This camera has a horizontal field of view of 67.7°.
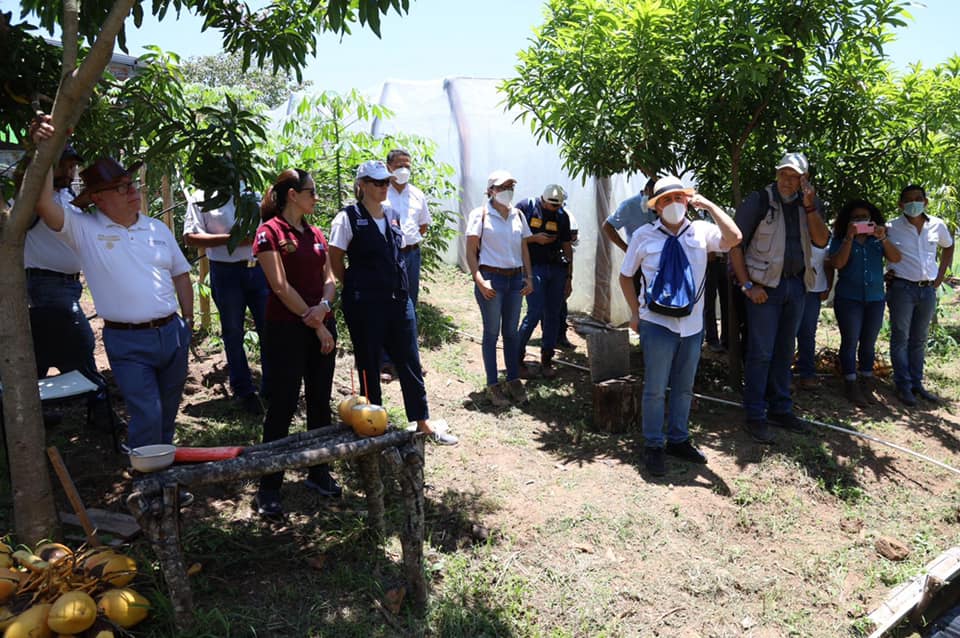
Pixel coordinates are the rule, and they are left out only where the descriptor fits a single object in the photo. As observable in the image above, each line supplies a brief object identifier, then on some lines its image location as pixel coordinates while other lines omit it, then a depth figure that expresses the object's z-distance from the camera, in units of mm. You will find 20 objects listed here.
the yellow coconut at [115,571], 2816
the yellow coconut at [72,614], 2516
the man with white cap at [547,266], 6797
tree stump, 5395
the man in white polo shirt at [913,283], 6156
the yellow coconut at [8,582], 2639
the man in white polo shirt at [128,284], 3258
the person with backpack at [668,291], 4402
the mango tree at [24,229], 2766
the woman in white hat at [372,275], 4215
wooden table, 2573
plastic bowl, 2615
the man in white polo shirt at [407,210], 6266
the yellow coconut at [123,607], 2695
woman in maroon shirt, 3609
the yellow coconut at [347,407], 3246
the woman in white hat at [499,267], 5801
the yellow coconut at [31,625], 2488
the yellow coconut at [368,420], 3150
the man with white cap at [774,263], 5051
